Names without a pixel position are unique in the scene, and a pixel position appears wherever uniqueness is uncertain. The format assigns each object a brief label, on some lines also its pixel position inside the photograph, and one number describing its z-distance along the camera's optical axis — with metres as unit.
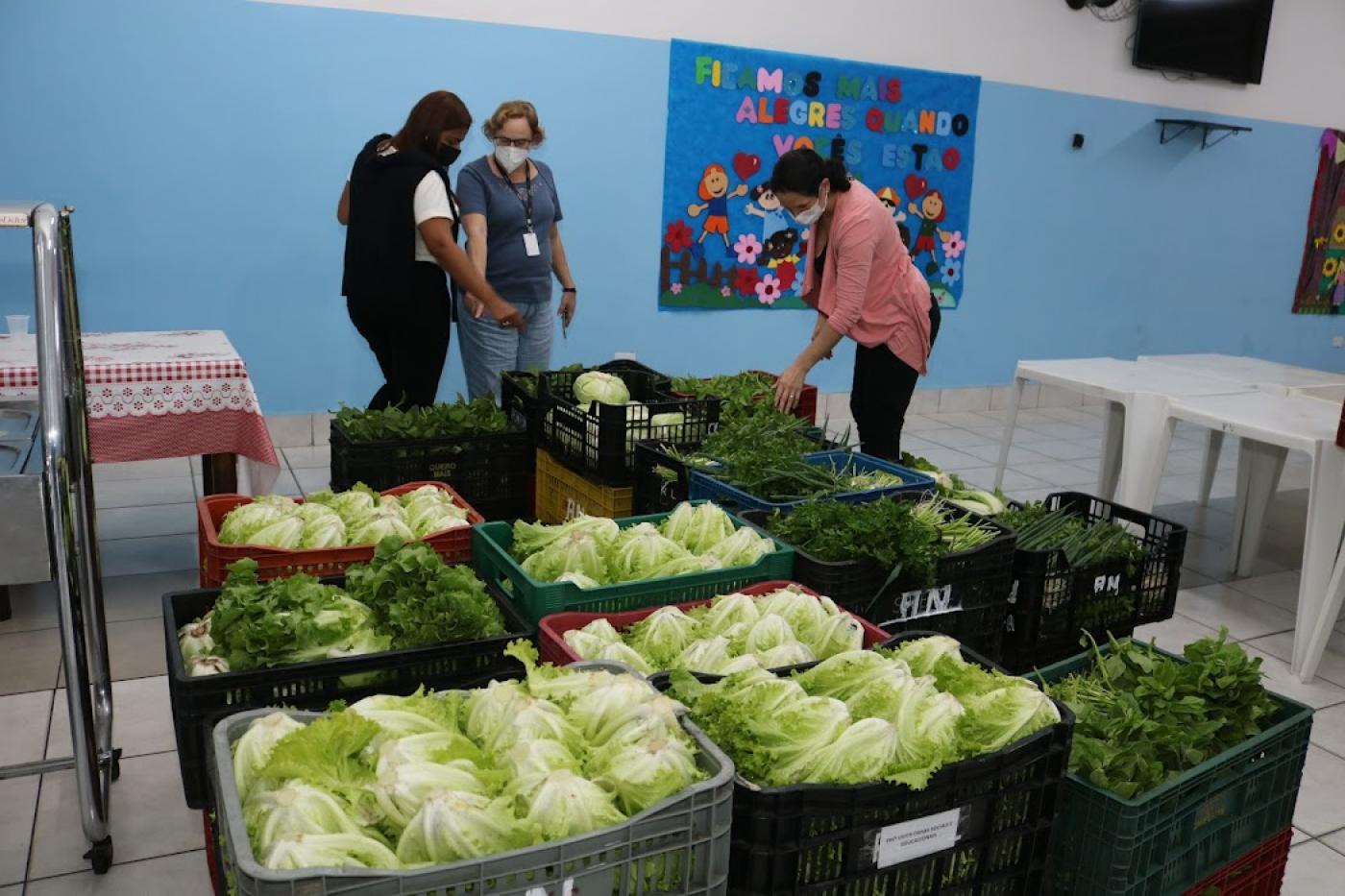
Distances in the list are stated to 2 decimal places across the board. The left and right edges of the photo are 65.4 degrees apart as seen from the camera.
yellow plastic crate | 3.31
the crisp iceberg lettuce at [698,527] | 2.55
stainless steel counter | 2.08
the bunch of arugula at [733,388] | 3.96
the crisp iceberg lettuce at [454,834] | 1.29
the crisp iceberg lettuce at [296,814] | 1.30
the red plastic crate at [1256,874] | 2.02
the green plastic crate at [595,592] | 2.19
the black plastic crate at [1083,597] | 2.74
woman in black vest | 4.24
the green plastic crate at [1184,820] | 1.79
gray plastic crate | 1.20
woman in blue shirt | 4.79
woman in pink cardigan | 4.02
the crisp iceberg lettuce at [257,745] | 1.46
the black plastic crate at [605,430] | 3.25
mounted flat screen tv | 8.31
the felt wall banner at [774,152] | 6.88
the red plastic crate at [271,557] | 2.43
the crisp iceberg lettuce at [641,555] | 2.40
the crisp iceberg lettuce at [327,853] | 1.23
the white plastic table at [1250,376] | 5.12
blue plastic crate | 2.83
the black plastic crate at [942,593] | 2.39
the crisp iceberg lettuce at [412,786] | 1.36
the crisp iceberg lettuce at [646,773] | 1.39
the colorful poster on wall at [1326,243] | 9.59
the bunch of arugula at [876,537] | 2.39
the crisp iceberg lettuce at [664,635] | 2.05
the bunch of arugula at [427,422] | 3.44
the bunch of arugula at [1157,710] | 1.87
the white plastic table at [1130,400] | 4.48
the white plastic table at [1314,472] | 3.72
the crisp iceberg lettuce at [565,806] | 1.34
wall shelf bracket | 8.57
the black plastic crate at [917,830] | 1.48
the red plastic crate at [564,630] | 2.00
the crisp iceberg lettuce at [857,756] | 1.55
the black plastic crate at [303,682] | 1.82
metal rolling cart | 1.99
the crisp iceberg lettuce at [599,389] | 3.74
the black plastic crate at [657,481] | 3.04
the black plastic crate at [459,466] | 3.38
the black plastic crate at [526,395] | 3.65
